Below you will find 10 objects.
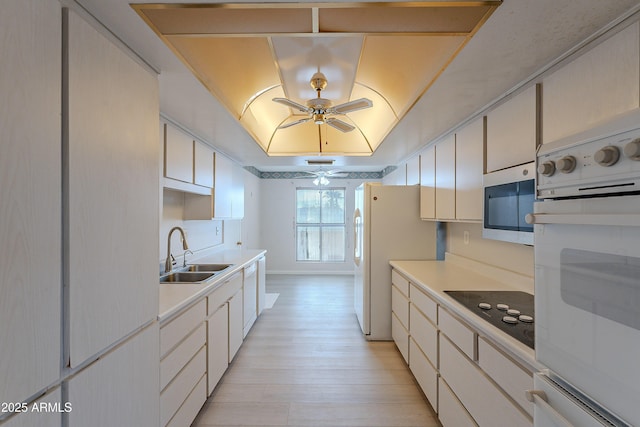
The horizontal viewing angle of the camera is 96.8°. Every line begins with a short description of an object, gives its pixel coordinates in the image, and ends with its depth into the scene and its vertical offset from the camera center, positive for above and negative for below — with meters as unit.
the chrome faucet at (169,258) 2.43 -0.38
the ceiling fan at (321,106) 2.16 +0.86
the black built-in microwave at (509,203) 1.53 +0.08
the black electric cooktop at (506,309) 1.27 -0.51
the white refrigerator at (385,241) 3.23 -0.29
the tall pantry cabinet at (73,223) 0.77 -0.03
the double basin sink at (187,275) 2.41 -0.54
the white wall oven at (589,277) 0.68 -0.17
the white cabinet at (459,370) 1.18 -0.82
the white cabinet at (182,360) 1.51 -0.88
